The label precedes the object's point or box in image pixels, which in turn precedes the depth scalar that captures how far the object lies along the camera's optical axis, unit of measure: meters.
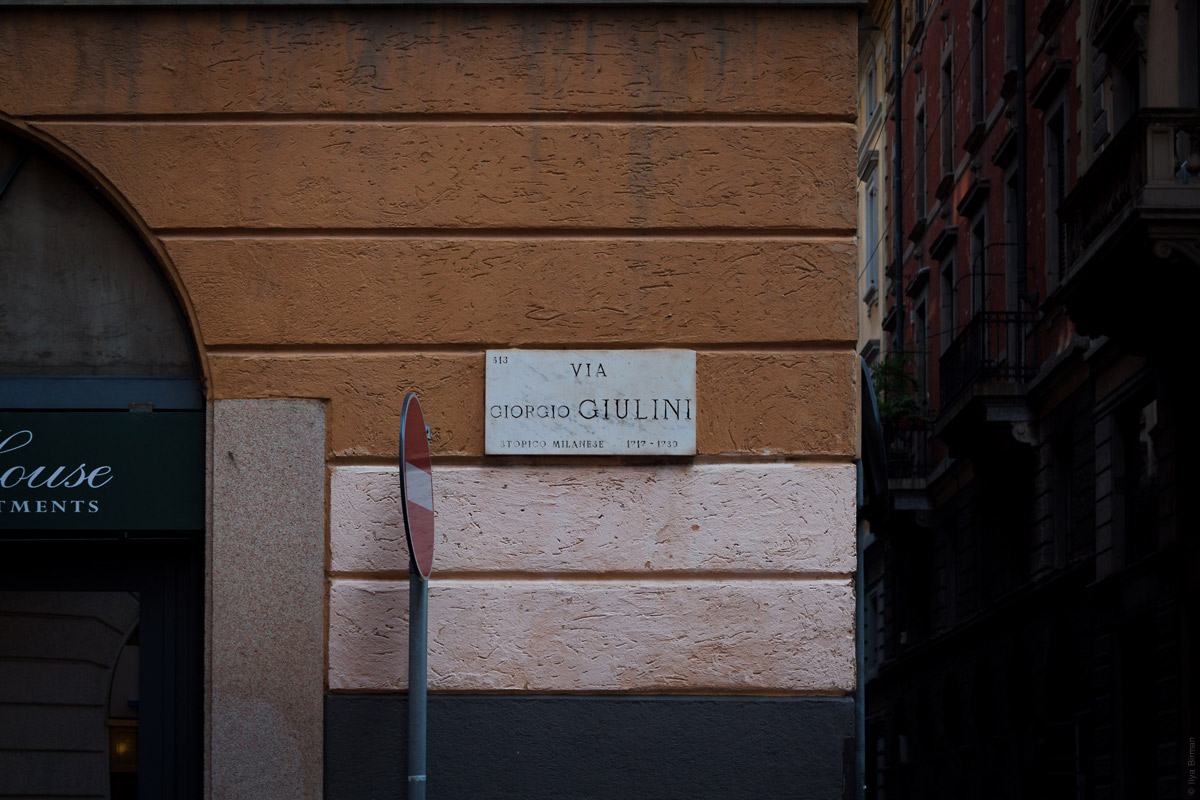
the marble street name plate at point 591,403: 7.36
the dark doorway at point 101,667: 7.58
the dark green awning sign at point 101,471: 7.51
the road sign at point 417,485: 6.16
